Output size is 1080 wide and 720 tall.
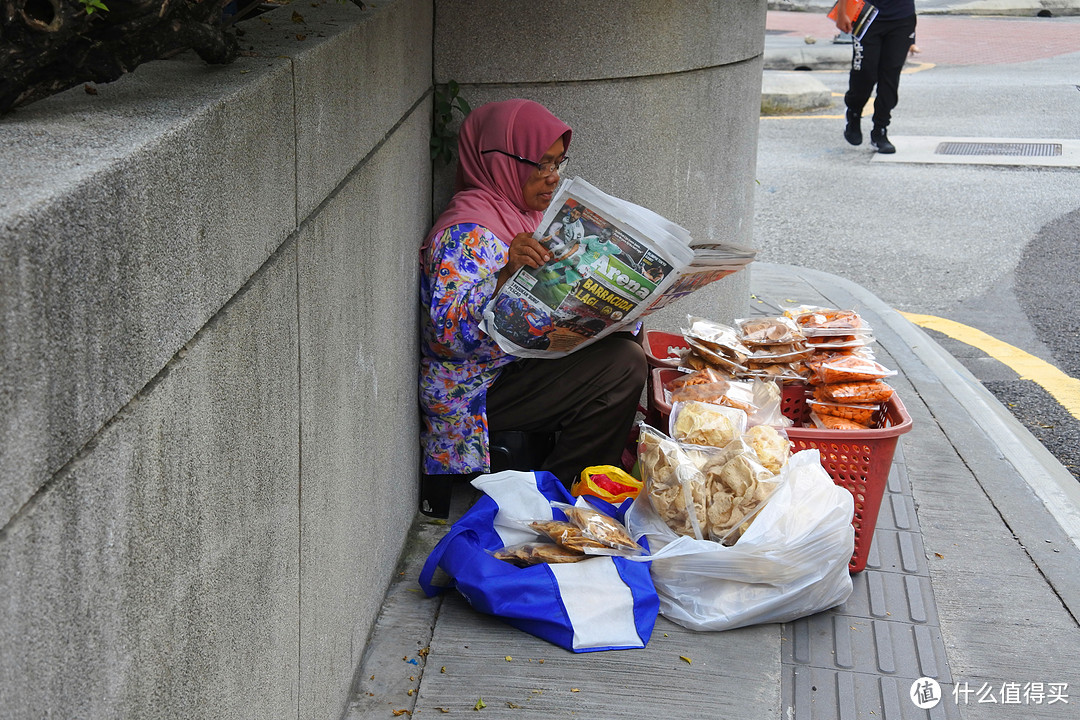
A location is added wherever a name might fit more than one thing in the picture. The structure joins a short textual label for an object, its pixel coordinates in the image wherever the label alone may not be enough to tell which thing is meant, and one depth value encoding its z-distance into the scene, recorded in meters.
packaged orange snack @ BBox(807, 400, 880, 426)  3.16
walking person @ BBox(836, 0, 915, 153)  9.52
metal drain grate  9.95
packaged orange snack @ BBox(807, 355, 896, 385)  3.17
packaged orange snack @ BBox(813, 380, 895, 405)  3.15
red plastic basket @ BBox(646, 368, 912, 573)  3.01
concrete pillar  3.38
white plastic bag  2.70
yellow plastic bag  3.16
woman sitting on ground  3.05
